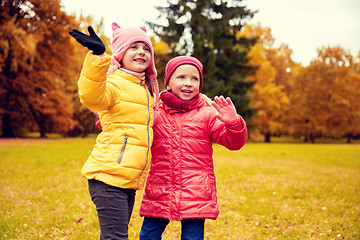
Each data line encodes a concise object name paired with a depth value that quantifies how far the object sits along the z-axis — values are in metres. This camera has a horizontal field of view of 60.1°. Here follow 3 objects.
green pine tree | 21.53
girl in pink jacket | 2.52
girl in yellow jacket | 2.07
